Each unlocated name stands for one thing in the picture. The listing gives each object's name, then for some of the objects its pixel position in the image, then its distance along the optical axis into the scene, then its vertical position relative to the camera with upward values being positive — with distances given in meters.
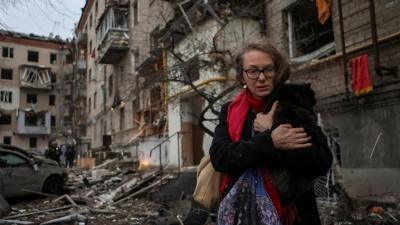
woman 1.85 -0.01
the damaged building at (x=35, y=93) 53.97 +9.84
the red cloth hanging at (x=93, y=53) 39.49 +10.60
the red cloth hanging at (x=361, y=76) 8.73 +1.71
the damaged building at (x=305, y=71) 8.66 +2.43
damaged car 13.04 -0.44
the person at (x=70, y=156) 28.89 +0.30
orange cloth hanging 10.52 +3.78
